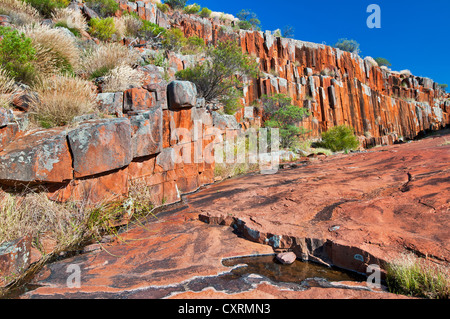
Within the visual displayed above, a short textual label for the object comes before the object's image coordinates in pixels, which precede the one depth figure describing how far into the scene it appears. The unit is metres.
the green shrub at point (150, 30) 12.27
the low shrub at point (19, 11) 7.82
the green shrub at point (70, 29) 8.99
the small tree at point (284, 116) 14.00
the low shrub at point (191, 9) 23.39
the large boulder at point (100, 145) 3.88
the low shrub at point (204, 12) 24.14
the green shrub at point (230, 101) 10.95
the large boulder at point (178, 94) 5.85
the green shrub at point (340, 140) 15.20
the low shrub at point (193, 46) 13.43
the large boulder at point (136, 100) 5.52
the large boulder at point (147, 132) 4.87
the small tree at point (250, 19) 28.85
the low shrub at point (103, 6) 13.84
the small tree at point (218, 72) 9.75
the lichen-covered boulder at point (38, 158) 3.32
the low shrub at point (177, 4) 23.38
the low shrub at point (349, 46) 35.09
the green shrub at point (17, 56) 5.03
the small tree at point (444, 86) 44.27
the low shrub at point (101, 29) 10.33
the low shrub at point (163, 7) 21.36
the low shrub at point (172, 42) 12.46
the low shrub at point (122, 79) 5.98
